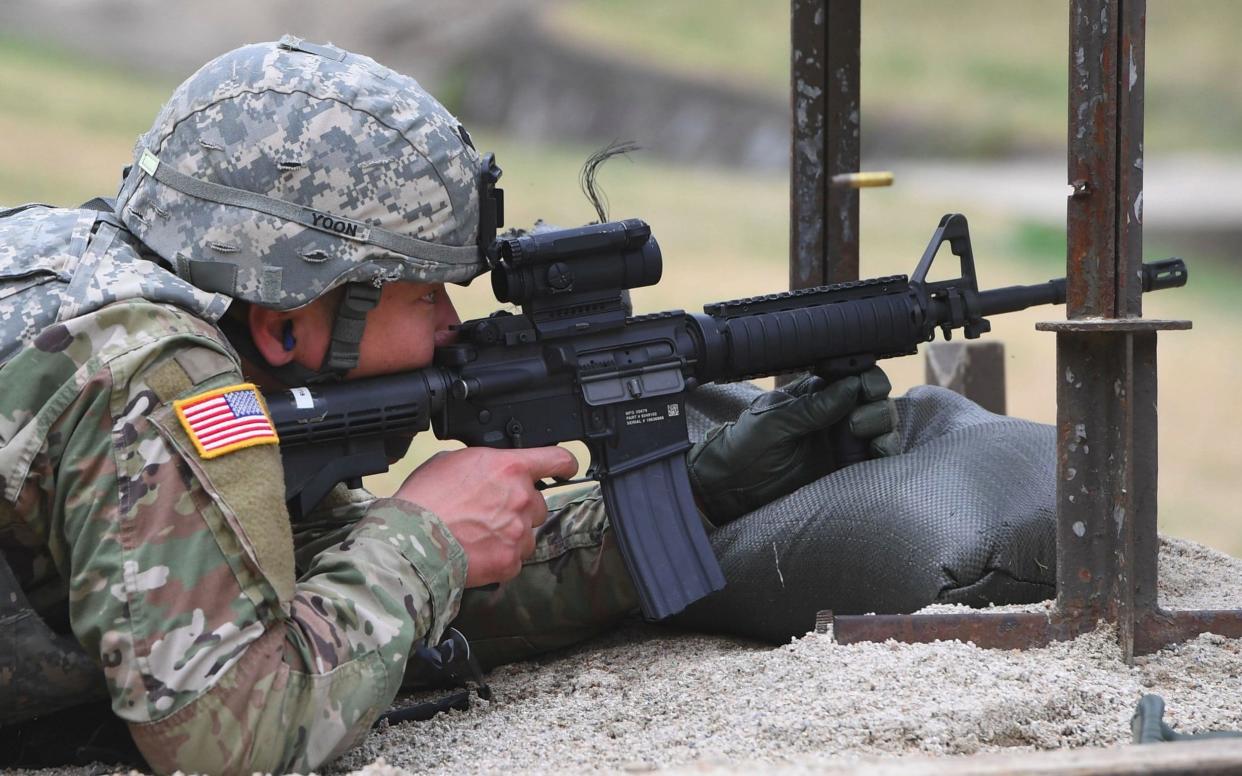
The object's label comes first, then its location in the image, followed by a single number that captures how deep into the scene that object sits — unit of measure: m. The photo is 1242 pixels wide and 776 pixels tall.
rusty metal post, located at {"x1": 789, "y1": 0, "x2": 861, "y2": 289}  7.32
